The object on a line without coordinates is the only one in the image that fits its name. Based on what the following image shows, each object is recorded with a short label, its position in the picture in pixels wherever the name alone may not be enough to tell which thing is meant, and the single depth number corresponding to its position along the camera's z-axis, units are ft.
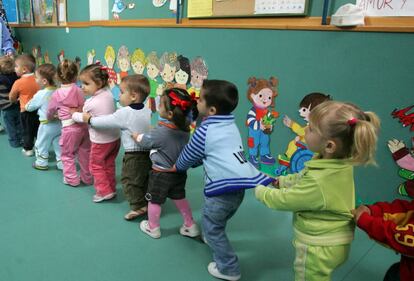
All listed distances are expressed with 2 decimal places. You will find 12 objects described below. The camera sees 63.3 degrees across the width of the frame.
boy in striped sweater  5.50
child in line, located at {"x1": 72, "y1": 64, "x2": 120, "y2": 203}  8.14
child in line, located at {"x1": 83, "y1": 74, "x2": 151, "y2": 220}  7.32
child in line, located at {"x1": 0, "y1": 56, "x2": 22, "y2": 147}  11.69
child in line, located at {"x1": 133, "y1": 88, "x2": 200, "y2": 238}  6.37
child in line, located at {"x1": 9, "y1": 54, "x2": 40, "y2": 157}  10.80
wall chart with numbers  7.79
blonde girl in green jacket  4.20
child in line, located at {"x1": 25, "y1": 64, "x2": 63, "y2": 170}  9.66
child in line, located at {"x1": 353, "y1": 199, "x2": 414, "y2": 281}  3.96
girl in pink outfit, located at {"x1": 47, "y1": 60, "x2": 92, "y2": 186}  8.87
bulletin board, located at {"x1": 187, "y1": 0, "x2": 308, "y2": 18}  7.89
